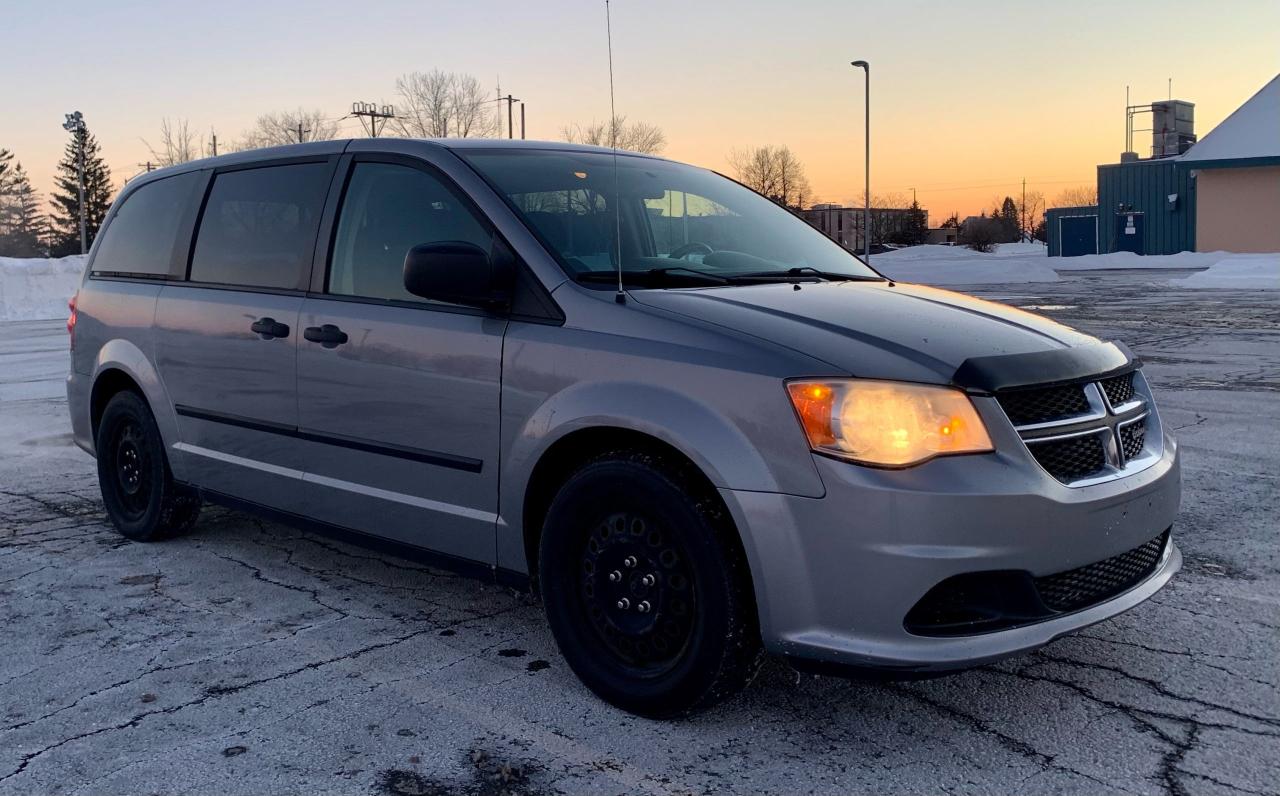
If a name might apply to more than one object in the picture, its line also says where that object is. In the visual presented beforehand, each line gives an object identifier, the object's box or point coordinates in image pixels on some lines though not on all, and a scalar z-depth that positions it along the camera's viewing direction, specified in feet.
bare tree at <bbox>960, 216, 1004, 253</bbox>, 228.22
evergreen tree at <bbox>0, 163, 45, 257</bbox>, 344.08
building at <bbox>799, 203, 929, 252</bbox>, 331.77
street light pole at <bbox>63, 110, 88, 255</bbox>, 178.19
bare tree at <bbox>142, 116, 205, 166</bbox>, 231.30
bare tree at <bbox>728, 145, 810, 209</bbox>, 318.86
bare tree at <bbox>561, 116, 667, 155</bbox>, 210.34
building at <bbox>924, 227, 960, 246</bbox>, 379.55
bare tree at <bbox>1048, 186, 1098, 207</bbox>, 414.41
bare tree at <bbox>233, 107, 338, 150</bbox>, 253.85
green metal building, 169.78
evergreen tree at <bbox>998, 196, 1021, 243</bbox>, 319.10
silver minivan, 9.85
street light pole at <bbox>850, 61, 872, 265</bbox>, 128.88
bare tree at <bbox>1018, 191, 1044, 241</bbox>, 429.38
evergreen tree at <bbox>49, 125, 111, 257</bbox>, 312.71
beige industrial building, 152.46
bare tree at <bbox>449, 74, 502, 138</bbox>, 236.43
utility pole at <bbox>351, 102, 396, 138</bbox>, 225.56
